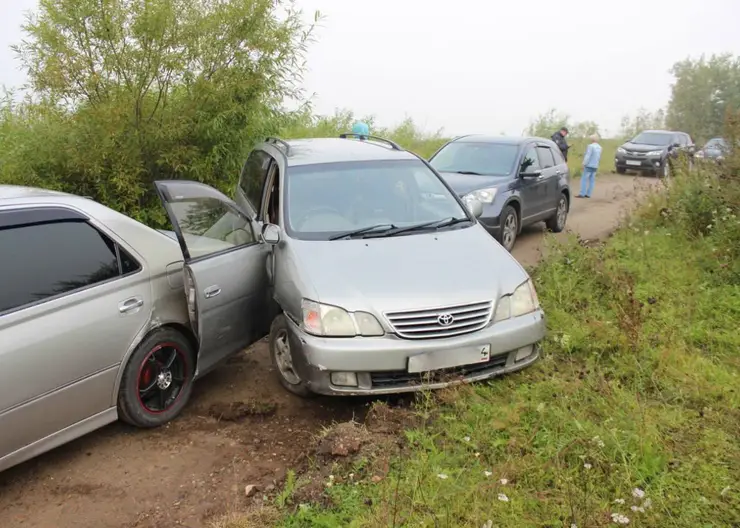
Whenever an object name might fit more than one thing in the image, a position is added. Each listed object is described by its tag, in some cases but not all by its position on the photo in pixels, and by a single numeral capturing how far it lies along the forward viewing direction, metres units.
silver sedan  3.26
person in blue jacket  13.52
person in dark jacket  15.19
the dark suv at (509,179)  8.02
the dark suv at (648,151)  19.39
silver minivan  3.84
